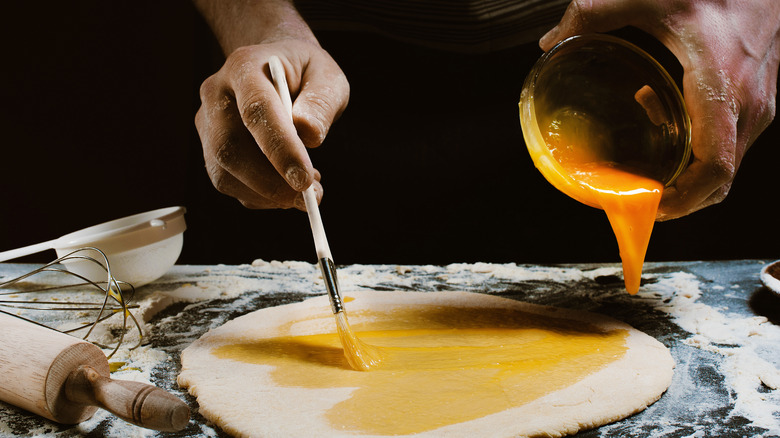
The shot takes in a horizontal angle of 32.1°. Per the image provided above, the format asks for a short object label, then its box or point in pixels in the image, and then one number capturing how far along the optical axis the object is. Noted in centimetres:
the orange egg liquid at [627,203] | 78
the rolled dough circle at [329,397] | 70
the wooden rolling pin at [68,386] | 67
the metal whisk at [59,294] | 86
